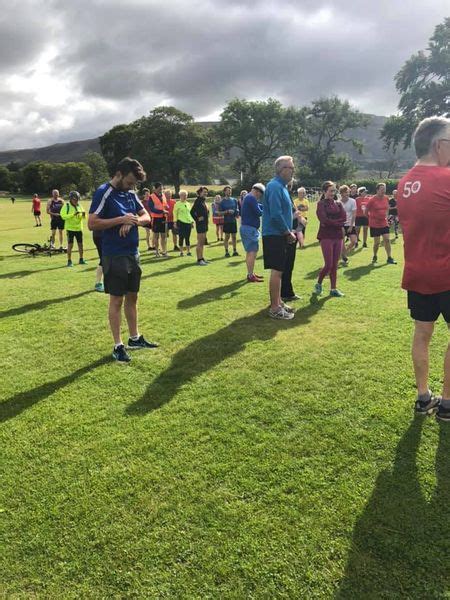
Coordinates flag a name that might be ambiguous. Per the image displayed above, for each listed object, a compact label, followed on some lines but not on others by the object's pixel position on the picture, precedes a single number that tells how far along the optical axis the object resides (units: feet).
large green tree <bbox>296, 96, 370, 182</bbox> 261.85
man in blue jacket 19.39
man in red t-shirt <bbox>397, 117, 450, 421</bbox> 9.85
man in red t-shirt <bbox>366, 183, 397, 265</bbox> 35.68
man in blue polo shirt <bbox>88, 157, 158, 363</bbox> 14.58
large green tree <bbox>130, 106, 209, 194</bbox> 258.98
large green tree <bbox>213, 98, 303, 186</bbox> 240.53
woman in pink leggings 23.66
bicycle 43.26
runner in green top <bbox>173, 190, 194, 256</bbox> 41.76
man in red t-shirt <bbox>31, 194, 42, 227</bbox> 81.71
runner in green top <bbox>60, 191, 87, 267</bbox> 34.04
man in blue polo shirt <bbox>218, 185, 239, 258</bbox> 43.27
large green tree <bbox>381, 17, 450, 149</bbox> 138.21
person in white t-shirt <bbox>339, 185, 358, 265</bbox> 37.14
